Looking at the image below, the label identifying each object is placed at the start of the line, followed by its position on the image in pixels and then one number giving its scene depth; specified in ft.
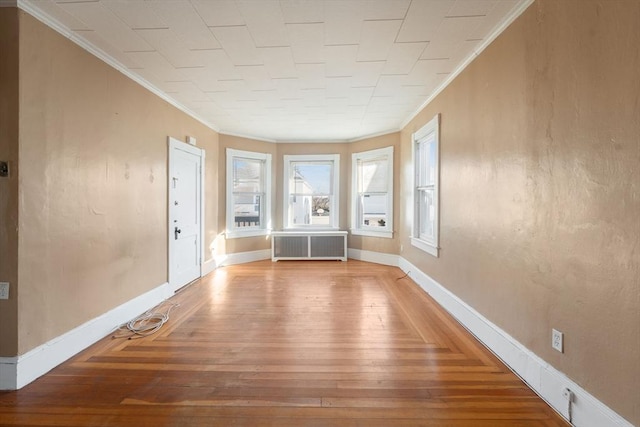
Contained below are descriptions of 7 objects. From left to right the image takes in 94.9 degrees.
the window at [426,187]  12.03
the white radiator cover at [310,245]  20.08
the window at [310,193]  20.92
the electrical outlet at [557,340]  5.61
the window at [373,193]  18.52
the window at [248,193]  18.83
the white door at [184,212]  13.04
